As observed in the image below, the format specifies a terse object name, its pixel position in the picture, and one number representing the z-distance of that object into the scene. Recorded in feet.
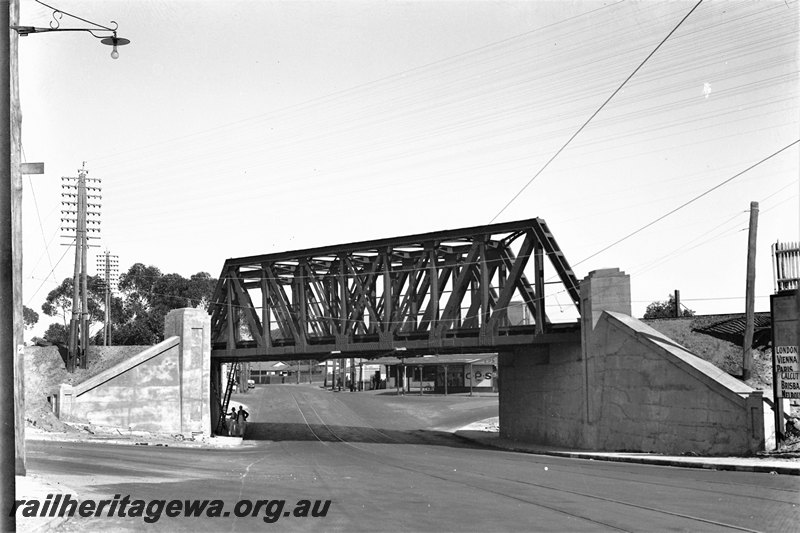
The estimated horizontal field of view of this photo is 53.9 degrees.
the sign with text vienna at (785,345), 83.46
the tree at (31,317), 396.94
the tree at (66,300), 338.95
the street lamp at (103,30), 49.57
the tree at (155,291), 335.88
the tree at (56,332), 345.92
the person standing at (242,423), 161.91
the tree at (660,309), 277.52
